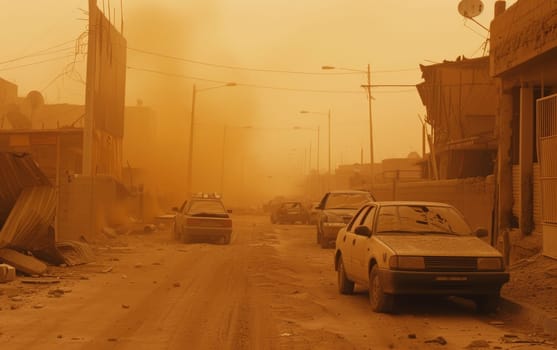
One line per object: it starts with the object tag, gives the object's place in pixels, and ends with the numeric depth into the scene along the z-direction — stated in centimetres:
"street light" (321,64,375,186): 4262
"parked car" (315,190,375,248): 2459
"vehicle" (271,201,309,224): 4703
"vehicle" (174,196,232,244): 2625
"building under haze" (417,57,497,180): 3287
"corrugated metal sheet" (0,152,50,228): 1605
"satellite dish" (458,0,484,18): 2339
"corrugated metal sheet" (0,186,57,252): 1581
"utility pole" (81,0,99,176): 2597
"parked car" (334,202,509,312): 1025
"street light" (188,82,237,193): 4934
